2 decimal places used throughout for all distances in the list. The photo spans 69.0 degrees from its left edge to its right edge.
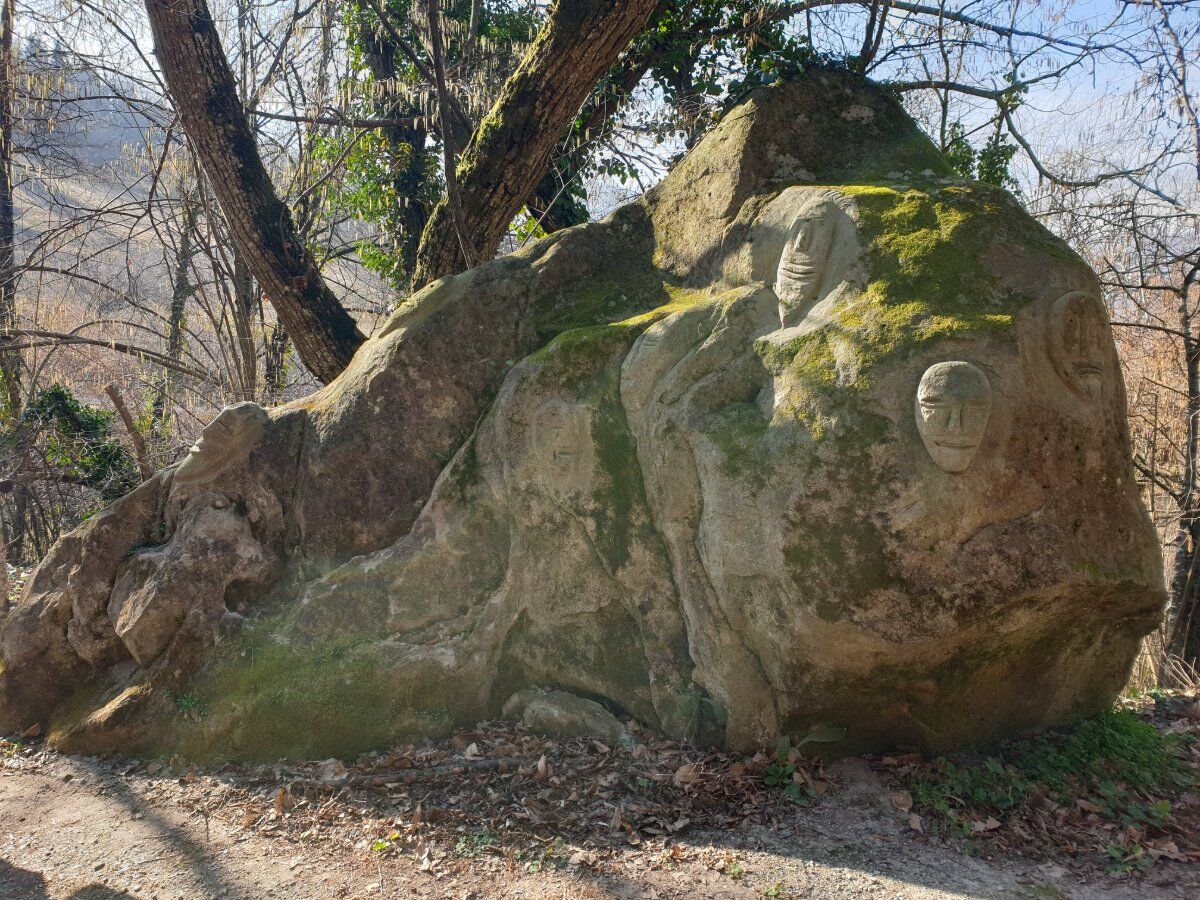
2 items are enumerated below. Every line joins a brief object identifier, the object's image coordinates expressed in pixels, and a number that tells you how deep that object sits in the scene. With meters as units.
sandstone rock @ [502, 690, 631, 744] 4.35
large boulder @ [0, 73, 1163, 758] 3.46
